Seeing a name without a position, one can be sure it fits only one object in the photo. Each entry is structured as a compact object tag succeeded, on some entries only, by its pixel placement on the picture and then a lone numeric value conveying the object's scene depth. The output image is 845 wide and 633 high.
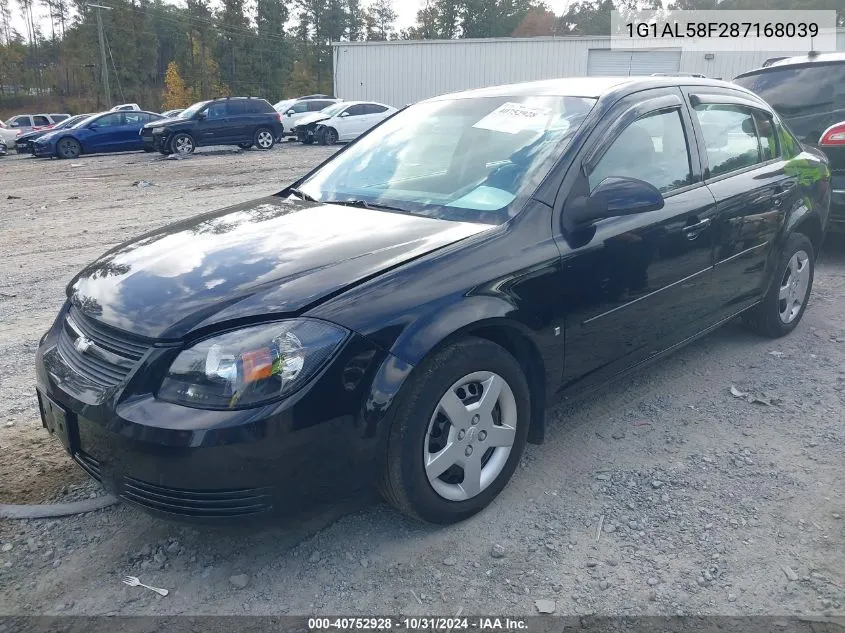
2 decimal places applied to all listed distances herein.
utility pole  41.09
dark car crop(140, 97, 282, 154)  20.30
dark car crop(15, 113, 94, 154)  22.97
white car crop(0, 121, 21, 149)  25.73
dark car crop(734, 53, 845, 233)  6.46
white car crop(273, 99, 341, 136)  26.22
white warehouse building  28.75
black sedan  2.24
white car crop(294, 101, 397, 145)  24.11
